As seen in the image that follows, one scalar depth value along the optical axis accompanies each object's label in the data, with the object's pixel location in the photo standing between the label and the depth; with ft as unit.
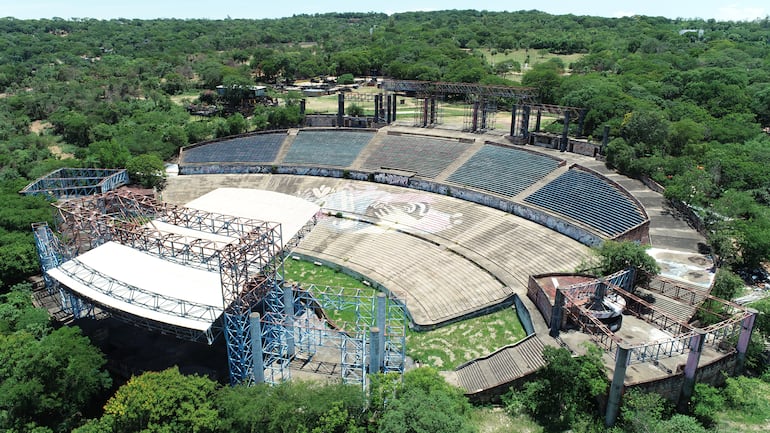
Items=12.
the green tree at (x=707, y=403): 100.63
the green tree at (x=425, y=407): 84.38
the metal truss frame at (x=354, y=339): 108.58
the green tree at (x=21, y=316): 120.37
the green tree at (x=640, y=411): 93.45
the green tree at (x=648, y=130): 216.33
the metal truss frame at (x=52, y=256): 134.62
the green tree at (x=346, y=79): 485.56
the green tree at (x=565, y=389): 100.37
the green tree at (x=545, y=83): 360.83
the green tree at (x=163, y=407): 91.09
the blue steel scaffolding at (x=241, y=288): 106.93
